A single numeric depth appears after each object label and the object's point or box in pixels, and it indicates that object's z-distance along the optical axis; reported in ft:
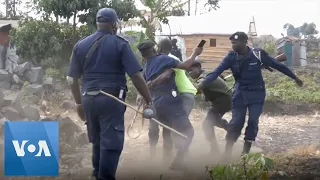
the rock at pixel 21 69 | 50.57
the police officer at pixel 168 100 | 20.47
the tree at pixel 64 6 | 55.34
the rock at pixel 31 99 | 38.75
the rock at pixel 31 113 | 28.38
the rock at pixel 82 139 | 25.17
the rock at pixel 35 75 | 49.32
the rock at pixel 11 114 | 27.92
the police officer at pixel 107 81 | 14.93
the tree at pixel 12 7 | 106.63
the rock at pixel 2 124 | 24.76
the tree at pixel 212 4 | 119.55
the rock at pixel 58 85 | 48.33
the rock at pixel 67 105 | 38.12
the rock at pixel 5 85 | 47.76
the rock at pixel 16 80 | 49.06
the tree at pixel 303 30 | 132.26
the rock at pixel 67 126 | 24.64
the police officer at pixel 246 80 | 21.48
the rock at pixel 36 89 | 42.53
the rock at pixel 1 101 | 29.17
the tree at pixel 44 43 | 56.80
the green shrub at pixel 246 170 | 14.62
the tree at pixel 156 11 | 53.52
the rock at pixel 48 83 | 46.88
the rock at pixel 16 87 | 48.19
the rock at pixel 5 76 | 48.62
